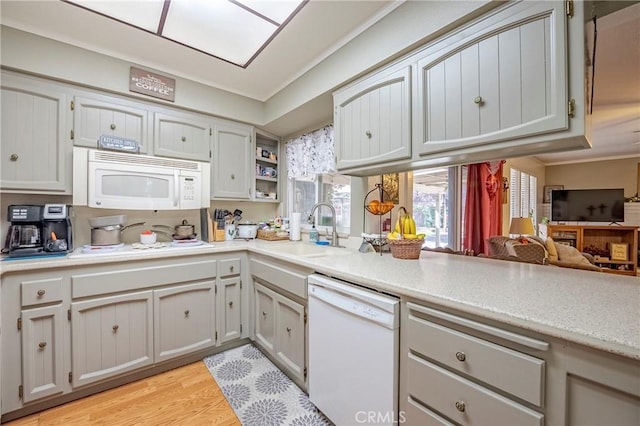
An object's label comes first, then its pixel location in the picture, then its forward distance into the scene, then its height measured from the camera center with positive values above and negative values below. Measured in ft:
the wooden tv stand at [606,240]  12.26 -1.33
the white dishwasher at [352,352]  3.50 -2.12
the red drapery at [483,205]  8.00 +0.27
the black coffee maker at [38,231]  5.19 -0.42
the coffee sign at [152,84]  6.68 +3.36
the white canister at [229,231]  8.60 -0.64
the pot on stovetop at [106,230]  6.40 -0.48
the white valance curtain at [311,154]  8.07 +1.94
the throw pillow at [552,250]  9.67 -1.34
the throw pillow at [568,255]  9.67 -1.53
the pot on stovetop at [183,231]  7.73 -0.57
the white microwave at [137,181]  6.14 +0.77
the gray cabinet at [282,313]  5.27 -2.30
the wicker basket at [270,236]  8.39 -0.76
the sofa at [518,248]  7.04 -0.94
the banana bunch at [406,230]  5.23 -0.35
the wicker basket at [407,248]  5.17 -0.69
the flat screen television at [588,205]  14.46 +0.54
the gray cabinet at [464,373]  2.42 -1.67
